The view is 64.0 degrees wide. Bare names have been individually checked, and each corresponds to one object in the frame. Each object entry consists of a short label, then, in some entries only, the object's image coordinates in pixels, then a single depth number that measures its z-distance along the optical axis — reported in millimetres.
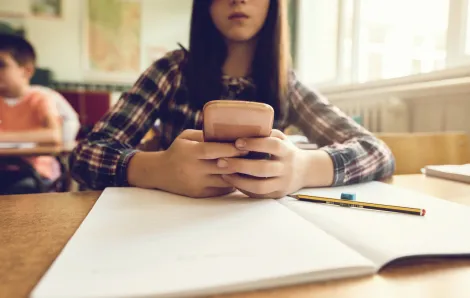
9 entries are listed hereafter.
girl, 498
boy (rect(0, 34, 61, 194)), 1642
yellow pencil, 418
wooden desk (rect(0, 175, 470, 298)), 235
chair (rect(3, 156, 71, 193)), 1464
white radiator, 1585
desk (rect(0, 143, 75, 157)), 1347
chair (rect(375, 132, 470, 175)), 969
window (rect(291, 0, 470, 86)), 1506
